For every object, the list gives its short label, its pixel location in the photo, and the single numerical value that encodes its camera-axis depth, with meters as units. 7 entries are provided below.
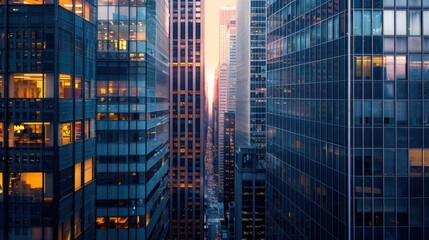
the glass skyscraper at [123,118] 56.66
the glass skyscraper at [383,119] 45.28
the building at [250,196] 151.25
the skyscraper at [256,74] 169.75
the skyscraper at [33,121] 30.59
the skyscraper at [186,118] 184.25
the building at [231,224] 195.44
